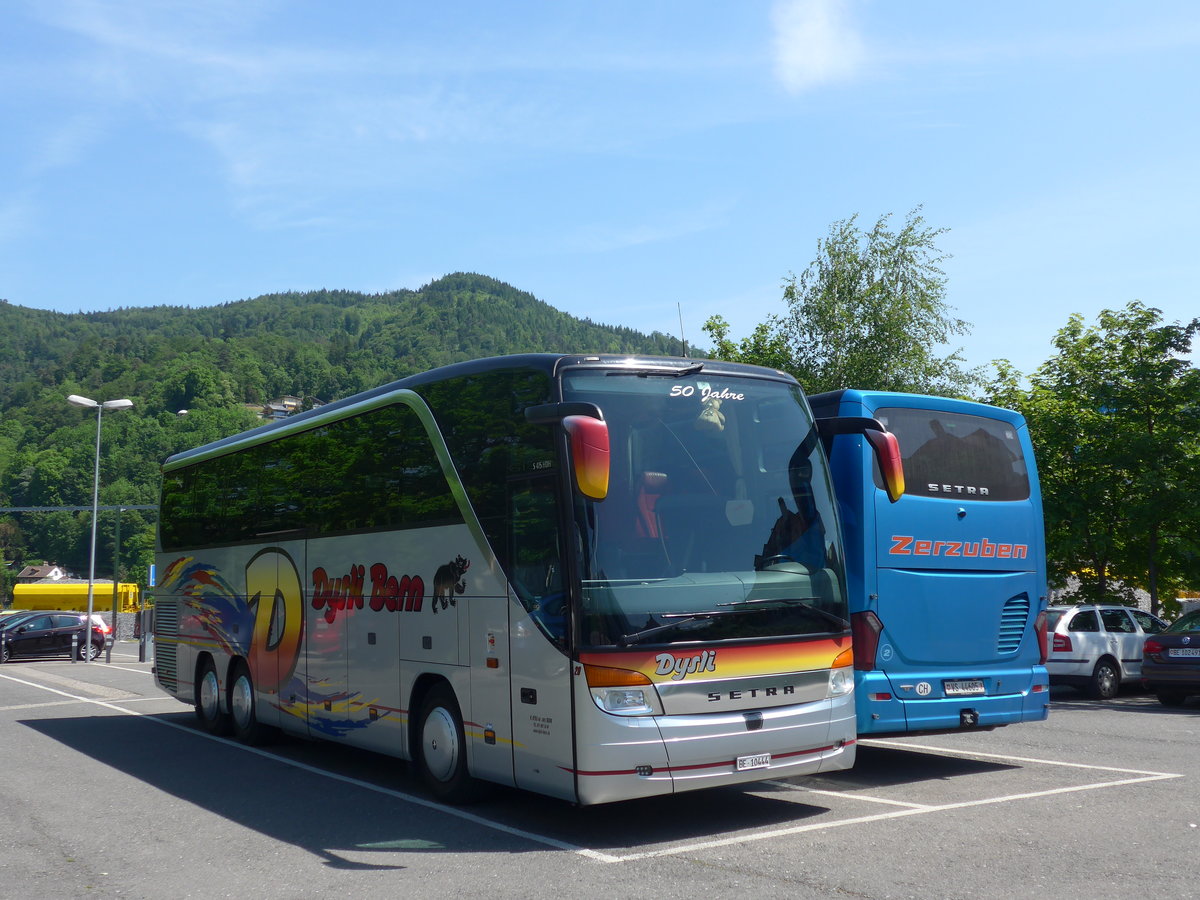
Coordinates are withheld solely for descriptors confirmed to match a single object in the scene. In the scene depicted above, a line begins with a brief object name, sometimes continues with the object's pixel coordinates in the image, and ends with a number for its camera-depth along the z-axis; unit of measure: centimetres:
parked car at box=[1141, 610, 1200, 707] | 1802
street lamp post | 4125
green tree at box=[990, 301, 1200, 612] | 2242
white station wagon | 1972
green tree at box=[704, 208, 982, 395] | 3875
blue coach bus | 1002
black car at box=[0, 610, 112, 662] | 3566
